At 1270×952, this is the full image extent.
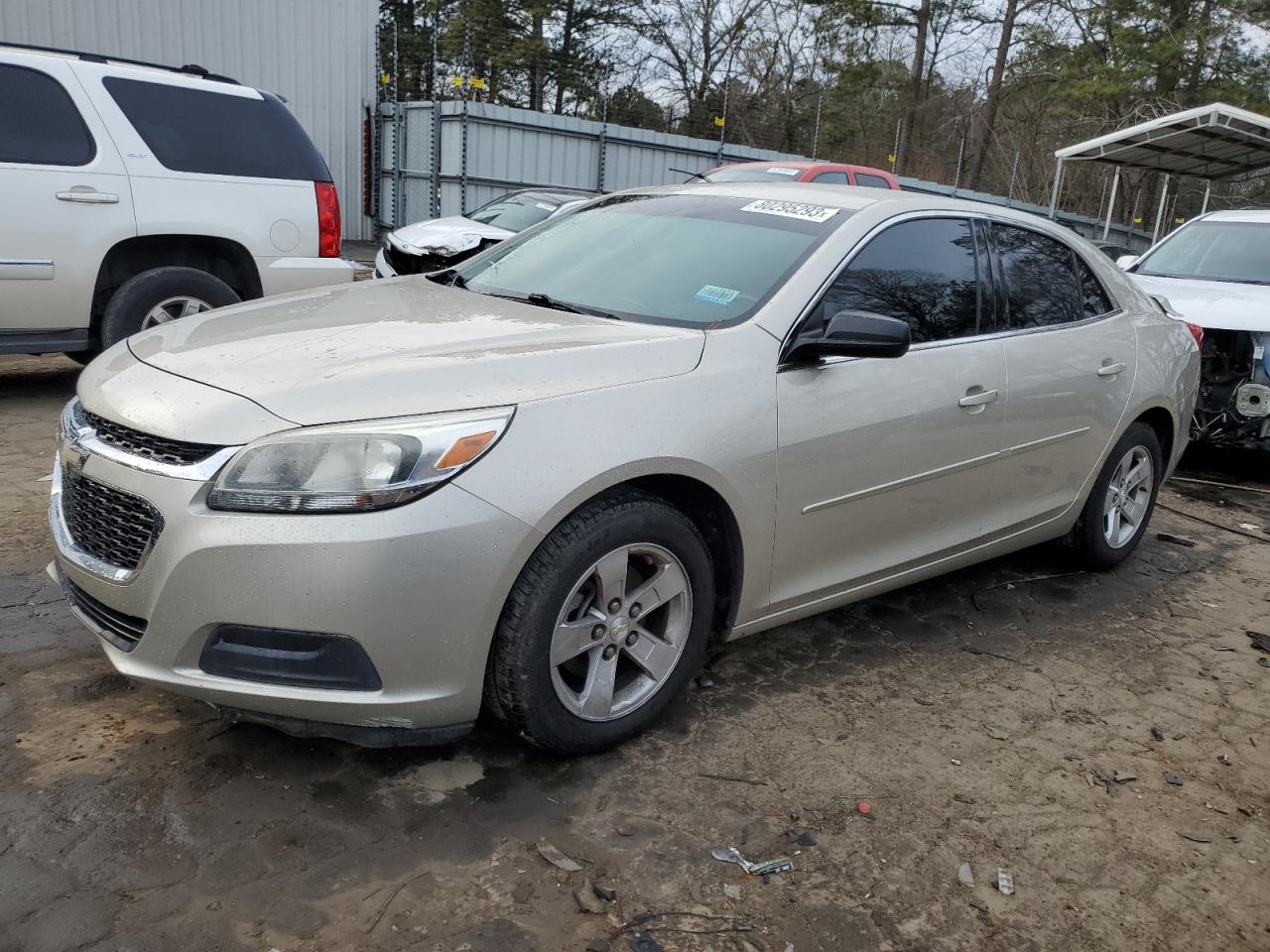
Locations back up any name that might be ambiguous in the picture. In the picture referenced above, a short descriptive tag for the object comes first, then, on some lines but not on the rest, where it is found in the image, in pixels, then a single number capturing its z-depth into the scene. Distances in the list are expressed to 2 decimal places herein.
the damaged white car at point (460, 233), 10.06
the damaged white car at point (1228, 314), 6.60
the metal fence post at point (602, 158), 17.61
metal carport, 13.16
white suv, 5.72
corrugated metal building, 12.46
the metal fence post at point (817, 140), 22.05
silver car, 2.42
